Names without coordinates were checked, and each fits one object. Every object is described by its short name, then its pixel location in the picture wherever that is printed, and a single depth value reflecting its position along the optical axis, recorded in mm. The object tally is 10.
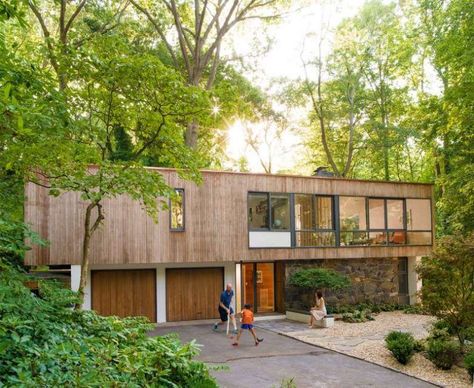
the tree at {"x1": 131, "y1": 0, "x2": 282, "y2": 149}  19766
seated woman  14758
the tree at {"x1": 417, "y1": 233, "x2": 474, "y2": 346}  10680
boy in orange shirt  11695
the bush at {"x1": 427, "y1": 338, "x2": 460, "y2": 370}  9719
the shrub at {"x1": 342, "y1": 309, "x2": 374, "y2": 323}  15711
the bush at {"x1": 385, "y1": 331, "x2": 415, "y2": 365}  9977
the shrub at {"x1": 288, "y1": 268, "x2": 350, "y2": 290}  16234
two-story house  13953
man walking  13593
